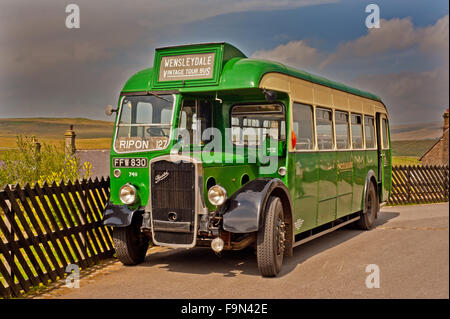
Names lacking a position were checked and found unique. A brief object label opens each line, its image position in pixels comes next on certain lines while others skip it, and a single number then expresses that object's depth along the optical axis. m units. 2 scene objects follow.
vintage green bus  7.71
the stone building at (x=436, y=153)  32.93
